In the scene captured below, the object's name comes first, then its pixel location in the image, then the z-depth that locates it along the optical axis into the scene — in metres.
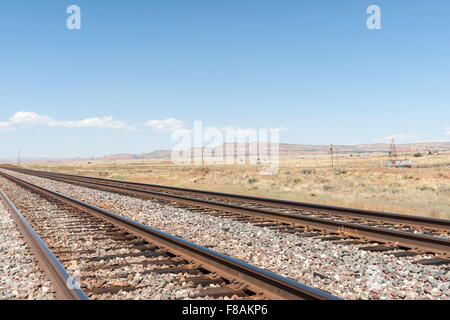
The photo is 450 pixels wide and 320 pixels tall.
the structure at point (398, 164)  54.02
